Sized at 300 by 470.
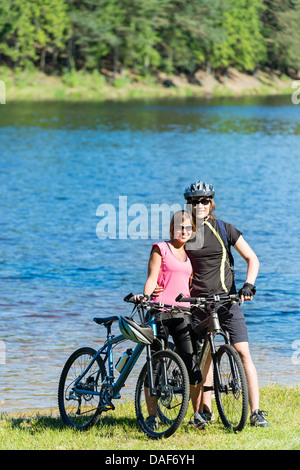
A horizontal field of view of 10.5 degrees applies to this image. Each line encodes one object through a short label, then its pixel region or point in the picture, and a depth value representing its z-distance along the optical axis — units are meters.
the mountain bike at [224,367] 14.41
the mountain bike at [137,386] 14.51
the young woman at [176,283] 14.94
